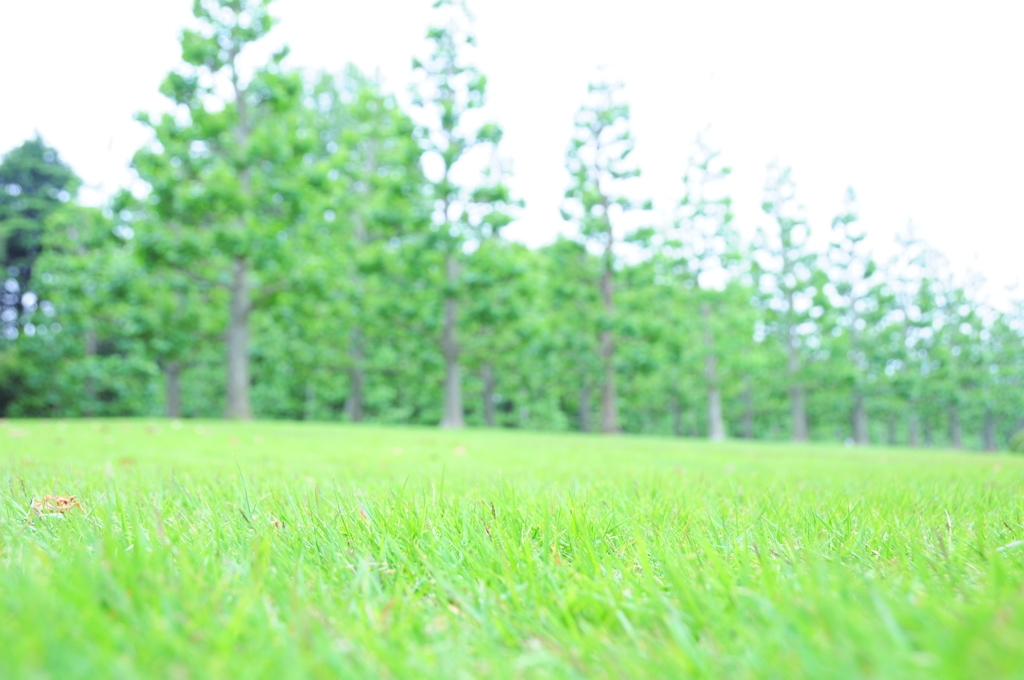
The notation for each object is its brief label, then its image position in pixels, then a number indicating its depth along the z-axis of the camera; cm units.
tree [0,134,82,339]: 2422
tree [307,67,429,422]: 1521
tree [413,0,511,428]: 1537
